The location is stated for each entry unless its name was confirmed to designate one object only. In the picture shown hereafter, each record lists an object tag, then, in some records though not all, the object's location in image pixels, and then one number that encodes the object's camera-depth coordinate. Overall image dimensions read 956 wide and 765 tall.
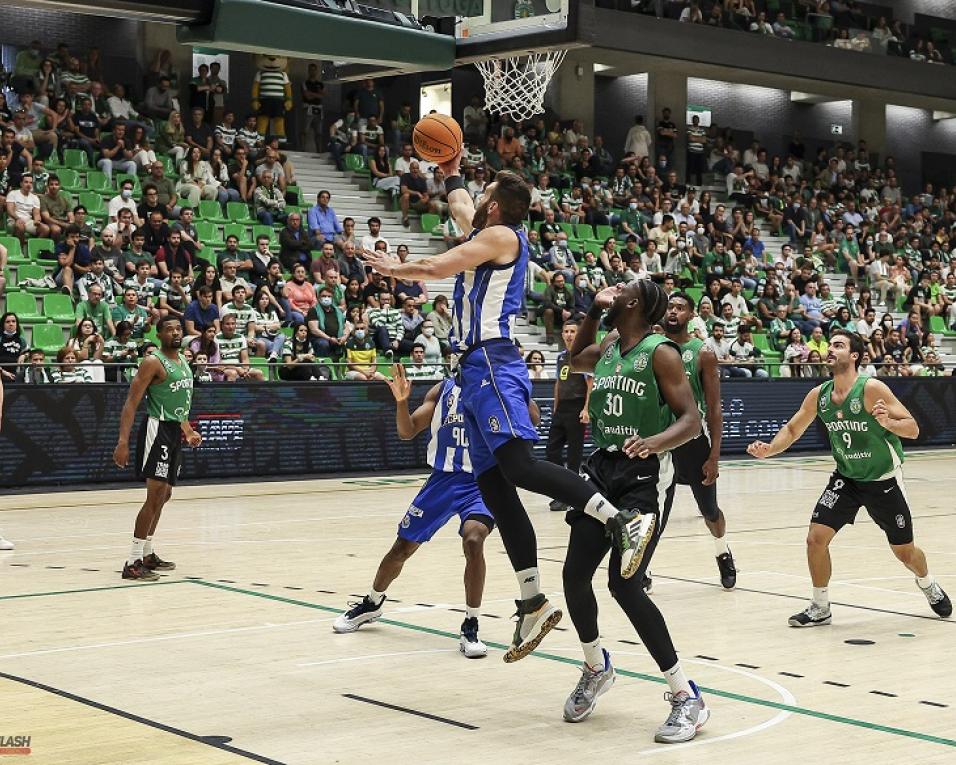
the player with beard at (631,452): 6.09
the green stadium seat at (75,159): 20.08
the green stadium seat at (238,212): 20.86
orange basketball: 7.53
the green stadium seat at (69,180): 19.73
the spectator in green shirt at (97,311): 16.95
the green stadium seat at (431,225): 23.39
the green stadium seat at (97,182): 19.88
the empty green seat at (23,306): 17.12
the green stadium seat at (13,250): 17.92
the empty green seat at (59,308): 17.25
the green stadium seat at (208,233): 20.07
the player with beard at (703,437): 9.59
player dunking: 6.47
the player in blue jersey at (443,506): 7.87
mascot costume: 24.22
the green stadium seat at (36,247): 18.14
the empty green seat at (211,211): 20.45
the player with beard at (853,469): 8.73
